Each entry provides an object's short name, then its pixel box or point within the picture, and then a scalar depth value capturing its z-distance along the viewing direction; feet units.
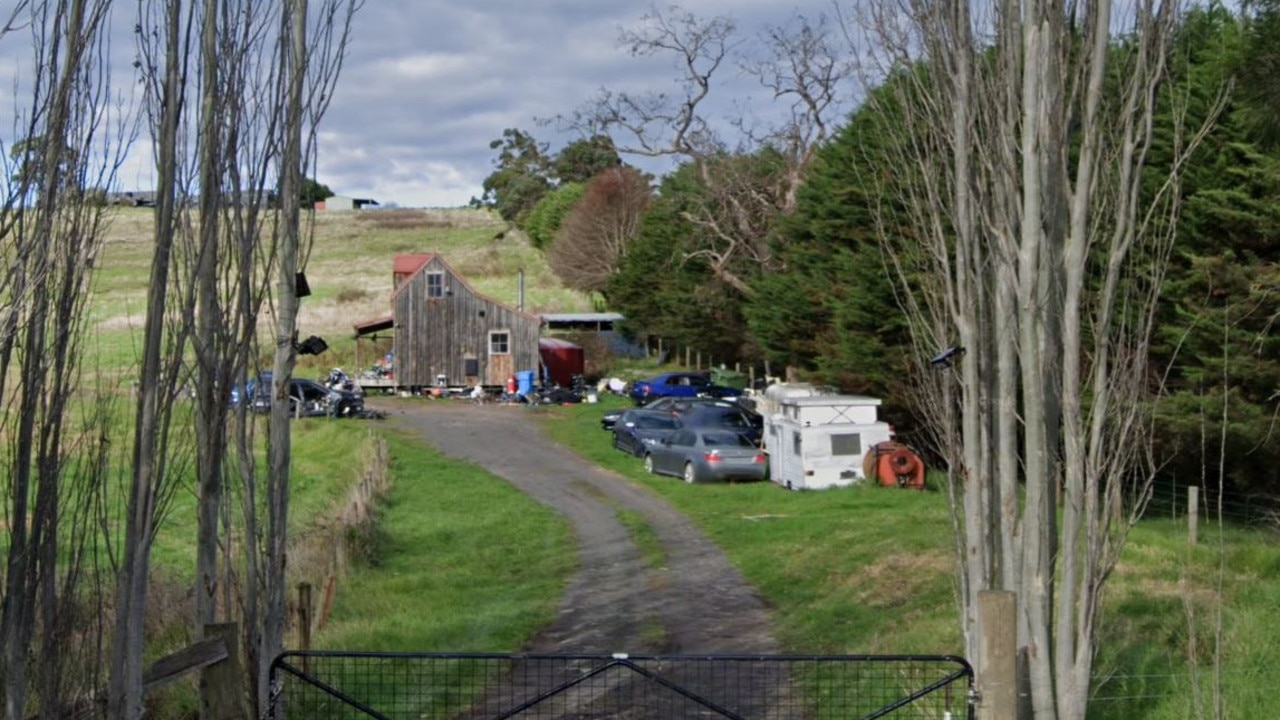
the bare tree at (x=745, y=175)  139.74
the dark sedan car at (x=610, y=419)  143.95
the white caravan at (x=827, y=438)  104.53
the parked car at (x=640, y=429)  125.79
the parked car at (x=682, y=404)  137.18
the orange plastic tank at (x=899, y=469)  103.50
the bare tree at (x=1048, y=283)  28.40
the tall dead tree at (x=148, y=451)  21.20
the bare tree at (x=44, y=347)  21.48
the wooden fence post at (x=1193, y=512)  63.98
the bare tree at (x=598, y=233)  283.59
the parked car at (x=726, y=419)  129.08
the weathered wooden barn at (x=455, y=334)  183.73
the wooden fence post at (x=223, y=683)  25.79
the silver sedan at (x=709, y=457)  111.04
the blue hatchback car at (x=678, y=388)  180.04
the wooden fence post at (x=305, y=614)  42.11
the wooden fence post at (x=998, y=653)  24.64
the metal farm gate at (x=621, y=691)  36.42
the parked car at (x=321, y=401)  150.20
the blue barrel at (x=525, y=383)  180.96
